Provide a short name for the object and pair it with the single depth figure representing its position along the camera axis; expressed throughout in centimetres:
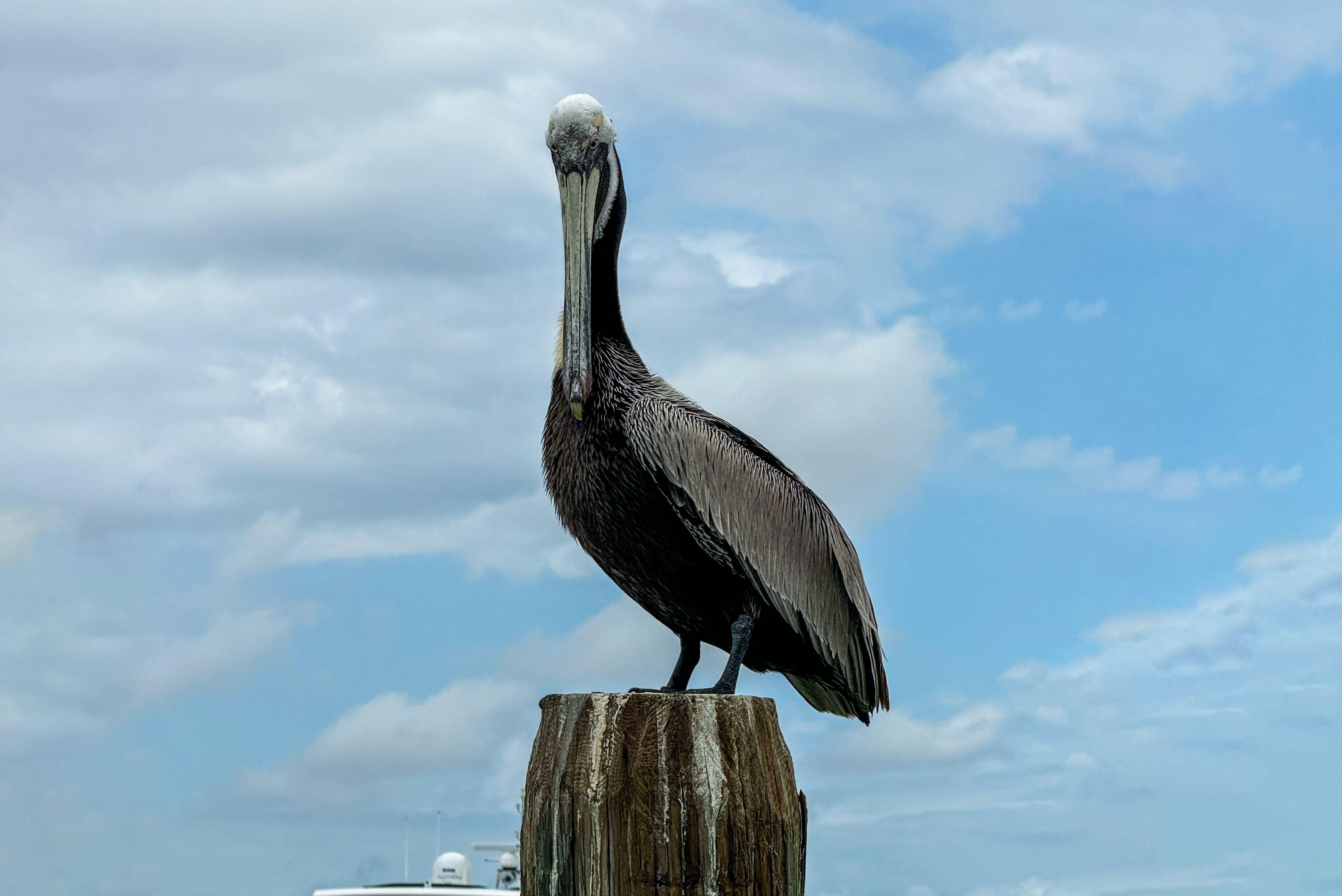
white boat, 1766
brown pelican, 632
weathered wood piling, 533
